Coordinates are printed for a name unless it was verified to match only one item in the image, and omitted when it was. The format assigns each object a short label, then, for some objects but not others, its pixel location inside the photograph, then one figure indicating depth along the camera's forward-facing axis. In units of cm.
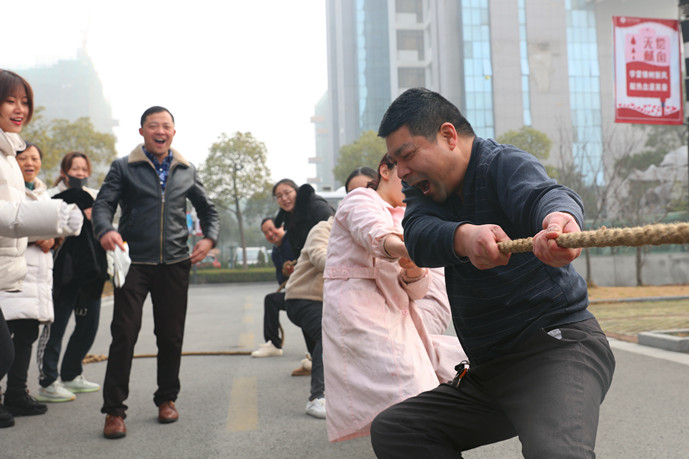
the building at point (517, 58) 6206
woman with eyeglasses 568
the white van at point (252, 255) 4978
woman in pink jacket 288
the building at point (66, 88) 8912
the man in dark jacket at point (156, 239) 448
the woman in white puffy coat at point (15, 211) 320
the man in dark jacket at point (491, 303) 180
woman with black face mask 531
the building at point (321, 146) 11578
